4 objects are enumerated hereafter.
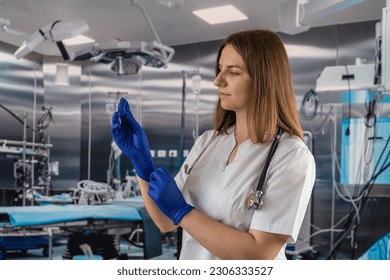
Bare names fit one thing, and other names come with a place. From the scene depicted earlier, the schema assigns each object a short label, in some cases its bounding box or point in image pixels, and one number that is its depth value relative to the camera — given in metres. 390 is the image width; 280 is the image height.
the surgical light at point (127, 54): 2.33
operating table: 2.15
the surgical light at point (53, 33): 2.22
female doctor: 0.83
